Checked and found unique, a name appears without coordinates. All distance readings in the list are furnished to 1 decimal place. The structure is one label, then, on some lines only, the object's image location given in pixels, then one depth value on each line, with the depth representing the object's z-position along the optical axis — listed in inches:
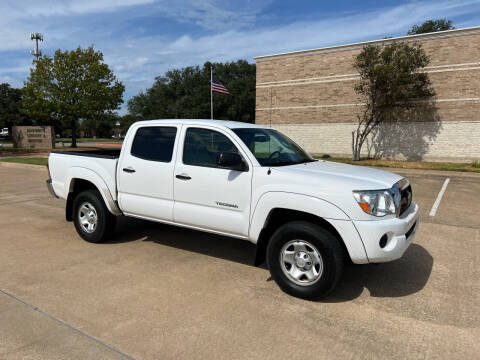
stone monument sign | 1184.2
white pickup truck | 140.0
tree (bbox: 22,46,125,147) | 1090.1
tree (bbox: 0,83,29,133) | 2600.9
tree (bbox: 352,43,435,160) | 757.3
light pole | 1656.0
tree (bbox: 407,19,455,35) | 2202.3
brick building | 781.9
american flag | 937.5
